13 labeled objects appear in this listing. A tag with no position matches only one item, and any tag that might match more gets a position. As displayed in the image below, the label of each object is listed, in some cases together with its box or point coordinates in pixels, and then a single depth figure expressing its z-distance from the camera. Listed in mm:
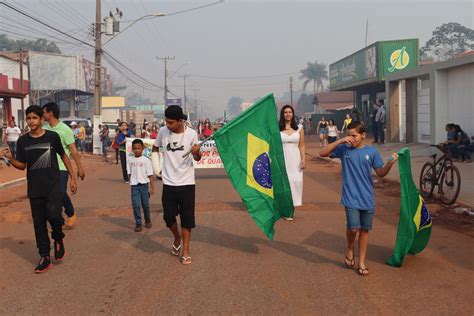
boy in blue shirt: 5590
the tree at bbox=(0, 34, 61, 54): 91062
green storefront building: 32031
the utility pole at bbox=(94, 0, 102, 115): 26656
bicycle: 9820
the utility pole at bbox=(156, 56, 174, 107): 67750
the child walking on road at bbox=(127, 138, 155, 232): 7977
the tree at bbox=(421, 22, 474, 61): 95438
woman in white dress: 8391
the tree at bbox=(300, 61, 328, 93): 134000
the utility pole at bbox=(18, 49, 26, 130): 36625
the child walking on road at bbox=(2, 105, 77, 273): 5914
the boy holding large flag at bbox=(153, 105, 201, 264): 6113
